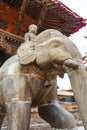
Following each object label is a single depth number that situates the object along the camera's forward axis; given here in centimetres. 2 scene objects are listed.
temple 368
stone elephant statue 105
